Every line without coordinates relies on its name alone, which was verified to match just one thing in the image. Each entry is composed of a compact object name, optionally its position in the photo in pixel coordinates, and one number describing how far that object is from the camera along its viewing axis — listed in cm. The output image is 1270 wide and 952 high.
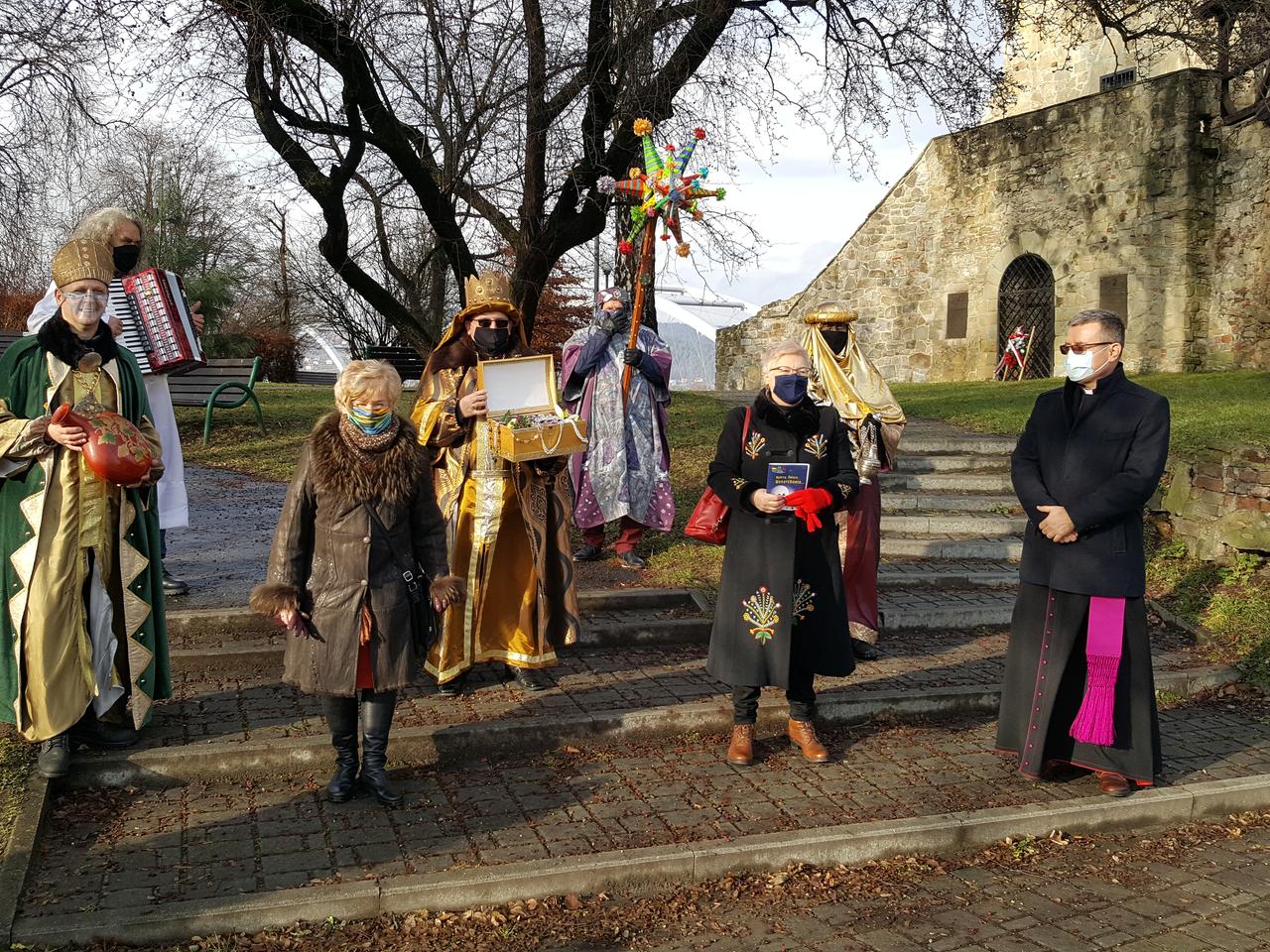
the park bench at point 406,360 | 1967
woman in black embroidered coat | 521
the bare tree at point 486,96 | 1027
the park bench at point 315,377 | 3921
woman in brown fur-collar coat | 451
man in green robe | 472
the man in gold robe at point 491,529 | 587
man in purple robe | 843
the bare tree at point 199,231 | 3259
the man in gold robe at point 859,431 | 684
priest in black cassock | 497
